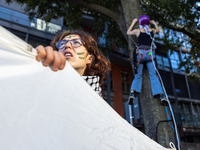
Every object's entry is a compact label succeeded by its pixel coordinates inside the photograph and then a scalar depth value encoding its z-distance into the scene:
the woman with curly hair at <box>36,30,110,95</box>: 1.63
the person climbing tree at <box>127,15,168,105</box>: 3.34
